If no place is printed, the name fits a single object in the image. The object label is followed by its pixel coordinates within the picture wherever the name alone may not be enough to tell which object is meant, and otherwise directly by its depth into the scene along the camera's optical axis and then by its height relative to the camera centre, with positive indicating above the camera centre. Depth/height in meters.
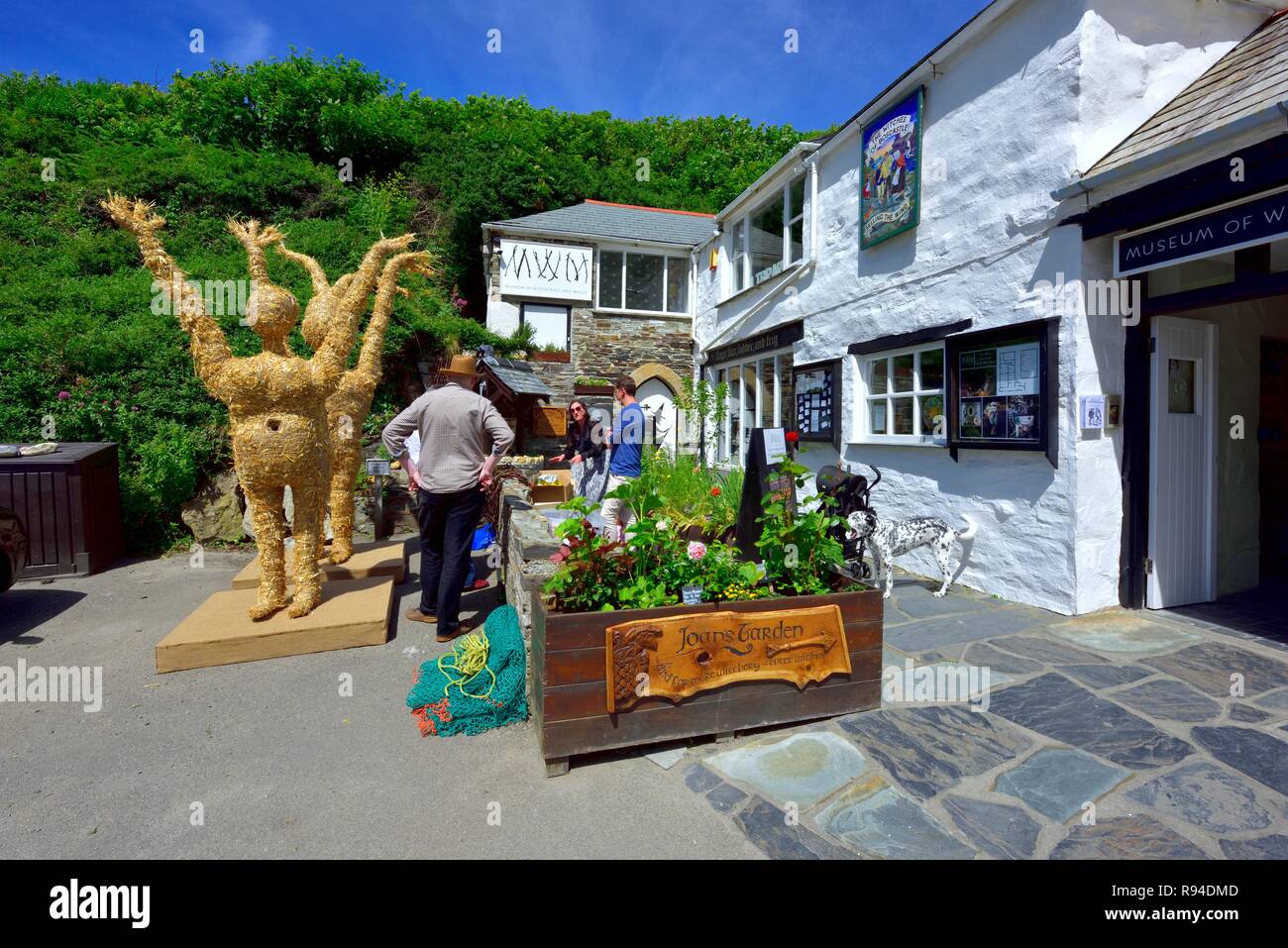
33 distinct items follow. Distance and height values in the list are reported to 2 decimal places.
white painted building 4.99 +1.46
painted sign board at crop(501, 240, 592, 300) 15.31 +4.70
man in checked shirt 4.67 -0.10
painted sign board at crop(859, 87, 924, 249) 6.83 +3.25
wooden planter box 2.87 -1.24
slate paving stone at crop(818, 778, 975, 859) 2.35 -1.53
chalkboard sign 5.24 -0.31
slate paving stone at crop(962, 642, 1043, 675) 4.03 -1.45
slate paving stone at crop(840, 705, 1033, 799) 2.86 -1.50
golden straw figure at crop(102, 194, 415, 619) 4.29 +0.44
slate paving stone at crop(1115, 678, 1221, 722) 3.34 -1.46
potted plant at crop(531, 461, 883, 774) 2.90 -0.92
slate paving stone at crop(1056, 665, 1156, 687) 3.78 -1.45
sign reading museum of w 3.80 +1.42
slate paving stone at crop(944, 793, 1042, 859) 2.35 -1.53
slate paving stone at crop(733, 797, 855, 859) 2.36 -1.54
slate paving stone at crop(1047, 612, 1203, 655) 4.37 -1.42
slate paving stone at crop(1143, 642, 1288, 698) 3.69 -1.44
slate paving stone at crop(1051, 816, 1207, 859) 2.29 -1.52
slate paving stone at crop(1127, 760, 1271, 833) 2.45 -1.50
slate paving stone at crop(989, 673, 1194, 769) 2.98 -1.48
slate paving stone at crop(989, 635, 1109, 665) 4.16 -1.44
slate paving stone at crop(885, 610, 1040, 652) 4.60 -1.43
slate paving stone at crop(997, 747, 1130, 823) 2.61 -1.51
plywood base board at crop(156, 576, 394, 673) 4.20 -1.22
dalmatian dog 5.68 -0.81
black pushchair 5.93 -0.48
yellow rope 3.71 -1.24
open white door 5.06 -0.17
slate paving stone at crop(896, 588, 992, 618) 5.36 -1.42
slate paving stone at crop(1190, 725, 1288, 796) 2.76 -1.49
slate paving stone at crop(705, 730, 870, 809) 2.77 -1.52
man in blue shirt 6.01 +0.11
